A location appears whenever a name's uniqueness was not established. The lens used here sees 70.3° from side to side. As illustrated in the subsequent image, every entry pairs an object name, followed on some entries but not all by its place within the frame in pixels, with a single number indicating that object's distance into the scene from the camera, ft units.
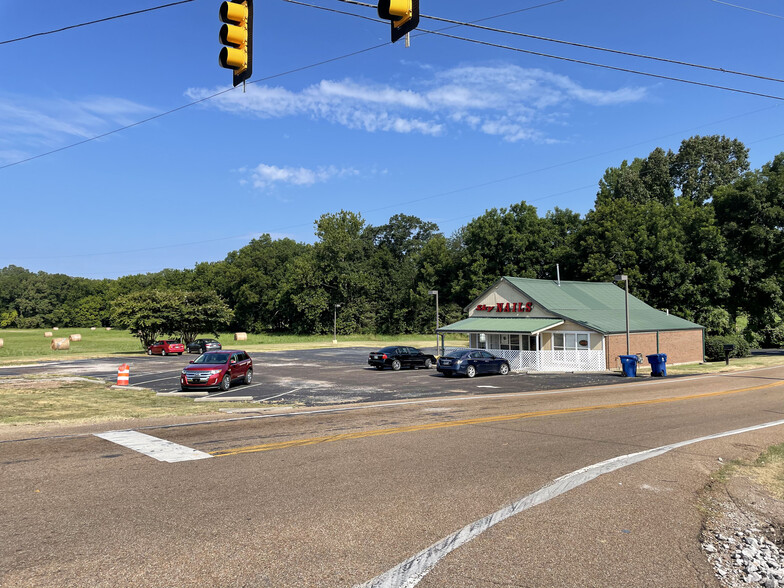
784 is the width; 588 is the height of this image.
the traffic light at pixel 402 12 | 26.00
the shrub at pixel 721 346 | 153.69
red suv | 70.59
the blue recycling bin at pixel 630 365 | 104.75
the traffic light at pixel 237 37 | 28.78
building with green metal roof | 119.96
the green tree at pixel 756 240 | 184.14
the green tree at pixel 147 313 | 185.16
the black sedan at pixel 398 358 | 111.65
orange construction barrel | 79.15
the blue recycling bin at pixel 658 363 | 105.91
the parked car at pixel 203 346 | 161.79
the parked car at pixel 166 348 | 169.37
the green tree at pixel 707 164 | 268.00
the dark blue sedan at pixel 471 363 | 98.89
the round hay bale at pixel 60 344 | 195.68
